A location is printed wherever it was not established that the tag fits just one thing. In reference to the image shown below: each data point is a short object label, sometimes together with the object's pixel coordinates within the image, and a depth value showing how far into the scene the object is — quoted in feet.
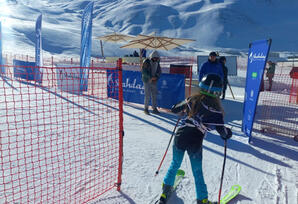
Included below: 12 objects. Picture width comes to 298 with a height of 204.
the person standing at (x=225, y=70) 25.08
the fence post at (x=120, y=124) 10.91
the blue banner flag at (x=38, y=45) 40.78
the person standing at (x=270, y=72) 43.93
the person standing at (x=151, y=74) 23.58
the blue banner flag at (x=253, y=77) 16.12
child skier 8.69
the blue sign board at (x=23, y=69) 46.34
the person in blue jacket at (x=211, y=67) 19.66
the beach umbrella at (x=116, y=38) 64.32
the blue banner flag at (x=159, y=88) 26.27
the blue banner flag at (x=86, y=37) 30.90
